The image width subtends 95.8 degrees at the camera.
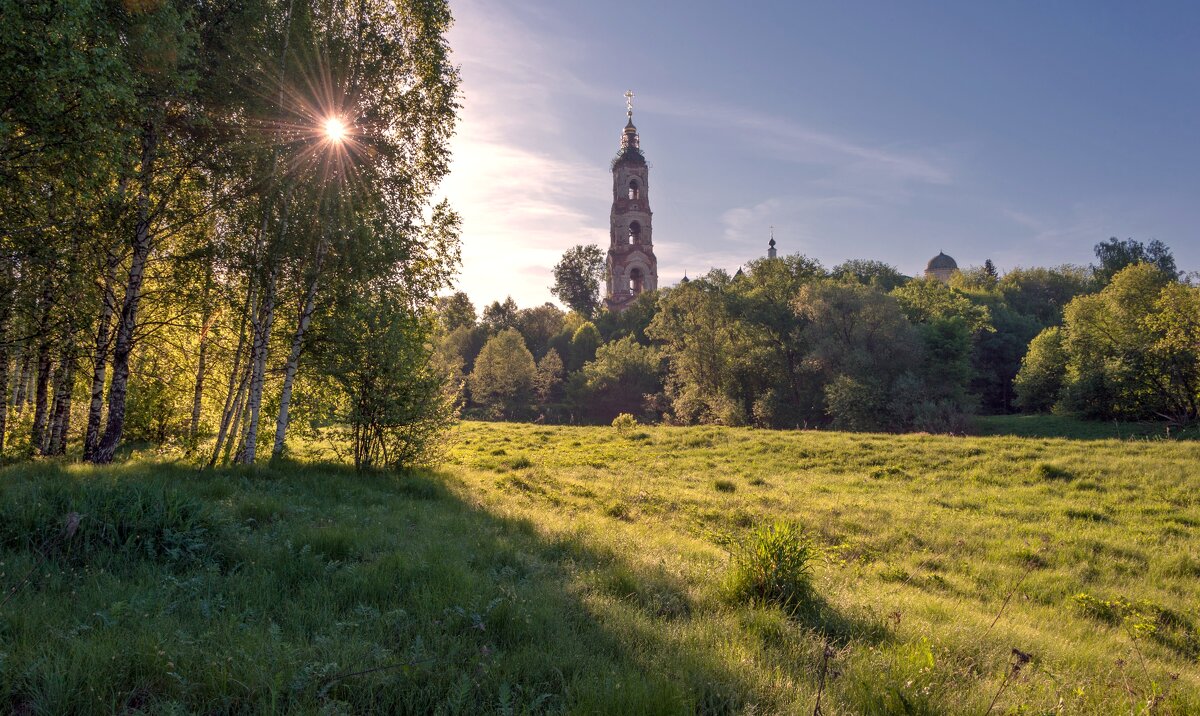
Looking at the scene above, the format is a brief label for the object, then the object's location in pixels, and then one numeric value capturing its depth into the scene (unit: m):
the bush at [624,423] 27.43
